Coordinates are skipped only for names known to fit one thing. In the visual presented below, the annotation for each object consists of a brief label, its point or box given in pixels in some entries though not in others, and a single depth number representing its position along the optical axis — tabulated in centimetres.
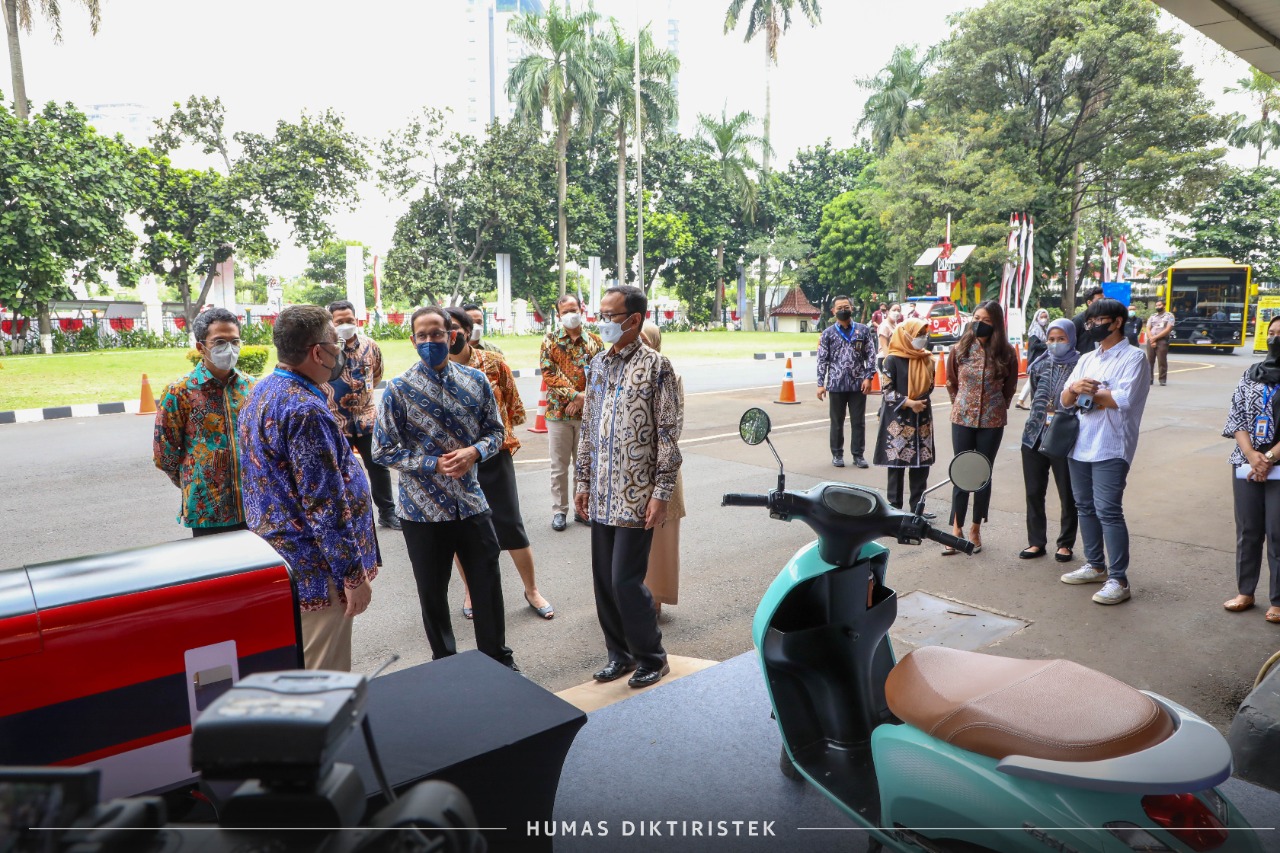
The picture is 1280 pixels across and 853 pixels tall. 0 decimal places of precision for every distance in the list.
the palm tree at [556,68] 3294
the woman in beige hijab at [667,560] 449
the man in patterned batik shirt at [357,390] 621
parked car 2588
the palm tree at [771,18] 4416
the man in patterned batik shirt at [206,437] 378
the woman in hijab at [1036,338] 1105
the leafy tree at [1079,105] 2728
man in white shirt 484
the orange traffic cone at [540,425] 1130
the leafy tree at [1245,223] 3947
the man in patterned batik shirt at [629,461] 366
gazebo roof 5241
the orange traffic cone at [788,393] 1443
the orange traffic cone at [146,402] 1366
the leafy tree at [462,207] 3675
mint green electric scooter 180
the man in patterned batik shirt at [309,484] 285
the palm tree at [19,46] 2464
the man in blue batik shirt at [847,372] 912
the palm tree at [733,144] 4378
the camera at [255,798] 106
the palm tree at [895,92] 4262
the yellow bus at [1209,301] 2731
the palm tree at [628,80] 3491
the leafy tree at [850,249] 4459
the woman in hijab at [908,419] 643
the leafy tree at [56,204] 2011
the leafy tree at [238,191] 2719
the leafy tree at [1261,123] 3844
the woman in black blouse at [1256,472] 443
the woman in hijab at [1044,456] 562
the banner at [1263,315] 2431
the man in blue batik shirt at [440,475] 364
